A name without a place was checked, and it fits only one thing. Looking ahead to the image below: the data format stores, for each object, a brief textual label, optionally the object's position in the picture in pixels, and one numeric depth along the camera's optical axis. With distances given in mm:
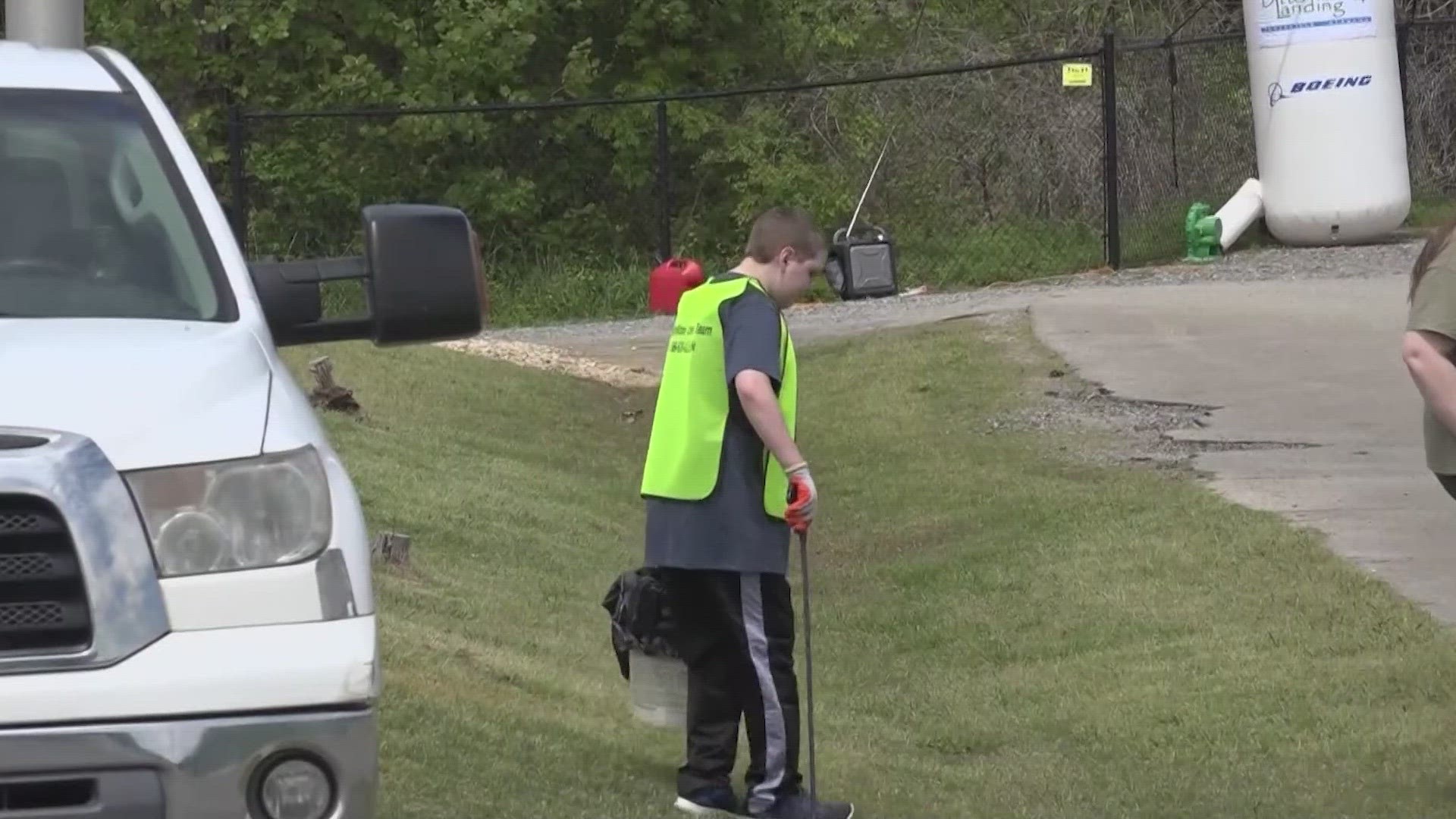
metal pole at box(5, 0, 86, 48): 16344
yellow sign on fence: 41750
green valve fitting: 41219
